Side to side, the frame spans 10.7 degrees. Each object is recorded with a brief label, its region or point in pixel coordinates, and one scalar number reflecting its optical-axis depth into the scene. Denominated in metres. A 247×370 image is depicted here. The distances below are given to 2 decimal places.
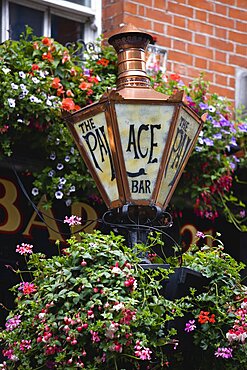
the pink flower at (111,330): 4.45
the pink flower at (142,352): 4.45
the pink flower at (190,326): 4.87
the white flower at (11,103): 7.16
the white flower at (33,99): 7.27
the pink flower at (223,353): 4.79
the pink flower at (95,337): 4.47
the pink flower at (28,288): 5.02
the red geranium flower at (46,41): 7.73
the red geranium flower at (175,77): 8.42
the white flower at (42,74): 7.50
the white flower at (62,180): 7.52
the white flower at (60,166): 7.58
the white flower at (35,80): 7.37
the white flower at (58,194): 7.46
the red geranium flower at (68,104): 7.46
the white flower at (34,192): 7.59
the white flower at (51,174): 7.56
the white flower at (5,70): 7.23
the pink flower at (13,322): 4.98
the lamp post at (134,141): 5.31
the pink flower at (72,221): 5.21
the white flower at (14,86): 7.22
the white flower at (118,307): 4.50
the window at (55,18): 8.50
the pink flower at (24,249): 5.19
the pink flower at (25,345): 4.80
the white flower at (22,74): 7.35
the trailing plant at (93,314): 4.52
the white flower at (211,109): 8.31
